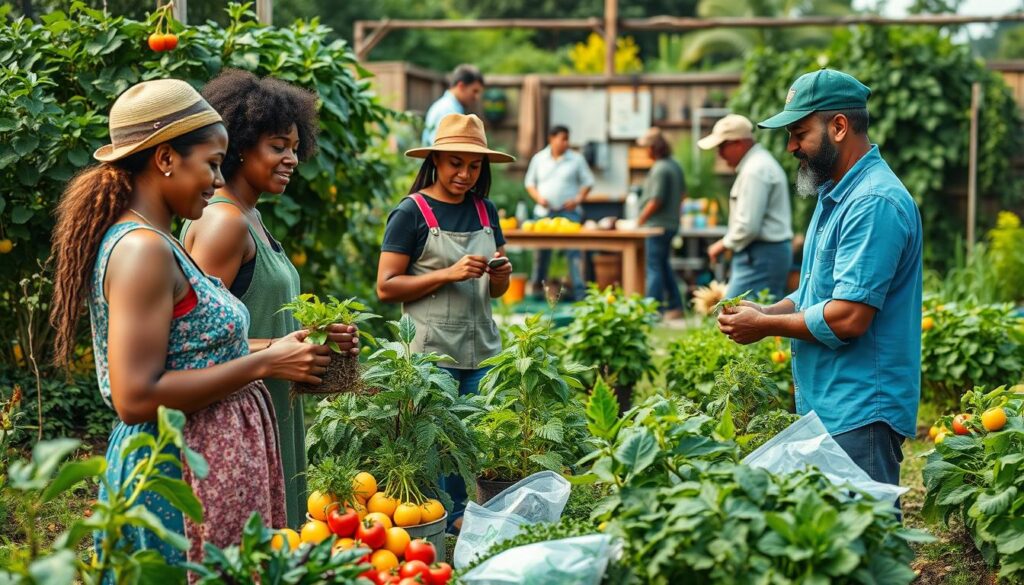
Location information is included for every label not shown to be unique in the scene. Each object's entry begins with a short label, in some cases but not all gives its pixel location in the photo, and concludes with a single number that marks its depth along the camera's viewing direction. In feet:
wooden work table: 33.17
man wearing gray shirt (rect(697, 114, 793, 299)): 21.88
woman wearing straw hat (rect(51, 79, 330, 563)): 7.39
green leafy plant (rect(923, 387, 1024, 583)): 10.93
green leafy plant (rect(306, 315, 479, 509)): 11.25
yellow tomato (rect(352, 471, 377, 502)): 10.75
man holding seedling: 10.27
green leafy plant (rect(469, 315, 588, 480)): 12.42
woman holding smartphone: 13.91
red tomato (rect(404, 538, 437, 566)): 9.30
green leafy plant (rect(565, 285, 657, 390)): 20.24
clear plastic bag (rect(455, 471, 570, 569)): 10.02
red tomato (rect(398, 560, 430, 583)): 8.76
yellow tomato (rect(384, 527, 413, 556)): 9.73
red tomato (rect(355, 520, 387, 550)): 9.66
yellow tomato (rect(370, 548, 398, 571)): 9.32
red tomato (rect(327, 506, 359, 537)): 9.82
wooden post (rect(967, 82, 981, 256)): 36.37
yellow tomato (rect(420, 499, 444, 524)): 10.92
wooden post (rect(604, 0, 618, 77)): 41.24
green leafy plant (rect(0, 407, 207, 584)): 6.37
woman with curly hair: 10.22
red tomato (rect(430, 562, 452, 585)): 8.87
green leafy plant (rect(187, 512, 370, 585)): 7.18
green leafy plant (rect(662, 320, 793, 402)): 18.33
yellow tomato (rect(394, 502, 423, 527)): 10.66
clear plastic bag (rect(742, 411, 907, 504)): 9.08
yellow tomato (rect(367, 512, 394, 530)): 10.07
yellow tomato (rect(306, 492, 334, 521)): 10.34
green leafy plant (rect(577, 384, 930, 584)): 7.43
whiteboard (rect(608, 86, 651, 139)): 44.16
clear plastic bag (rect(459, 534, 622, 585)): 7.89
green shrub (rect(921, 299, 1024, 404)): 19.77
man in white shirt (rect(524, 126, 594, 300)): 37.58
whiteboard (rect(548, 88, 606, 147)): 44.62
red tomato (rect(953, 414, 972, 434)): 12.80
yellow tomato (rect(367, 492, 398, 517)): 10.75
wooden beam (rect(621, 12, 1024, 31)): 37.09
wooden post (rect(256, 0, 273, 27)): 20.44
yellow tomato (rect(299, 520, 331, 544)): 9.48
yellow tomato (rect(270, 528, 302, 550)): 7.68
